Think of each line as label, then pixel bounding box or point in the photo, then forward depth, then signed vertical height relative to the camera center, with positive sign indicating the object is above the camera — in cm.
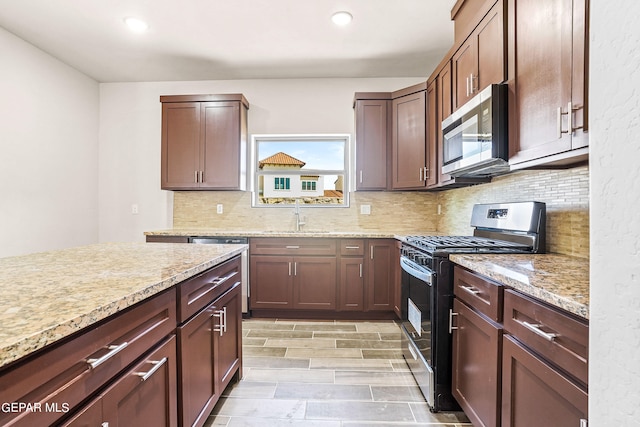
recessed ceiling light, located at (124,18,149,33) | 258 +157
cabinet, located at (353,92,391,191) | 330 +78
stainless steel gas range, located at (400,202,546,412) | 170 -41
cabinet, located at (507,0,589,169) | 118 +56
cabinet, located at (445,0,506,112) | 169 +95
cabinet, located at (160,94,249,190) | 337 +74
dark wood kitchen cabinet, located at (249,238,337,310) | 311 -62
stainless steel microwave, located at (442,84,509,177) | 168 +46
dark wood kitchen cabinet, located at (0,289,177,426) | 60 -38
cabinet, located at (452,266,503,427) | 127 -61
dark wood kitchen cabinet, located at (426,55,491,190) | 246 +79
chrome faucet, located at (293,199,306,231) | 353 -5
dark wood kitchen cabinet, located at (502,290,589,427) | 87 -49
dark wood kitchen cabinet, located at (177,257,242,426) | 125 -60
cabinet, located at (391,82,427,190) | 302 +73
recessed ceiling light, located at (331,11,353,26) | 249 +157
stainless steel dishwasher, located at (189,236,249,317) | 312 -47
